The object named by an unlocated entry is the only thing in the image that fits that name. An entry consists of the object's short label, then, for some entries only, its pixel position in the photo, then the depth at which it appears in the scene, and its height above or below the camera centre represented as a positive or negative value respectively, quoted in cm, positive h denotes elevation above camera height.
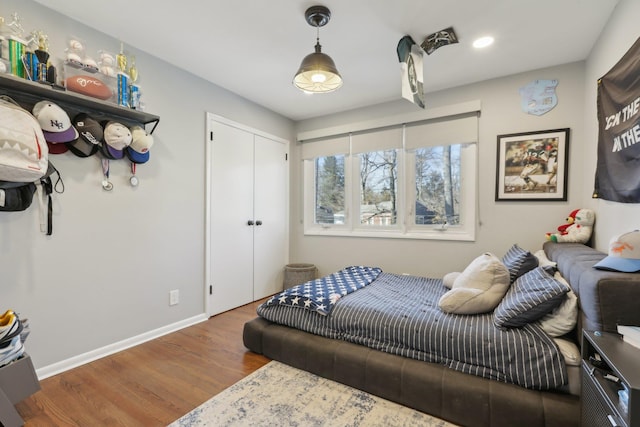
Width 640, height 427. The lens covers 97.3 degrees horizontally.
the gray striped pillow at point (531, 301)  149 -50
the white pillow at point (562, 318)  149 -58
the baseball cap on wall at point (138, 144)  225 +52
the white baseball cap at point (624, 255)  125 -20
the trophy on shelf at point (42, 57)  175 +95
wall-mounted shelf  169 +74
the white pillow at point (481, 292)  181 -54
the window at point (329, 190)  393 +29
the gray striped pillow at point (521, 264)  195 -38
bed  129 -88
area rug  151 -114
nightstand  86 -63
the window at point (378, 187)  353 +29
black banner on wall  153 +49
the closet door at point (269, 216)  361 -9
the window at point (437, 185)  315 +29
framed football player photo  259 +43
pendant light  181 +91
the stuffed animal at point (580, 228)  226 -14
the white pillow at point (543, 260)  194 -38
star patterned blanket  208 -68
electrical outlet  265 -84
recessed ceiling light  222 +136
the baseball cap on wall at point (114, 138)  210 +53
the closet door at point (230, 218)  305 -10
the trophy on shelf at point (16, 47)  167 +96
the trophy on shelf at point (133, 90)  221 +93
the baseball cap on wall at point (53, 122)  174 +55
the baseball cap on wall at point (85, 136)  197 +52
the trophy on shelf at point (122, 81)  215 +98
